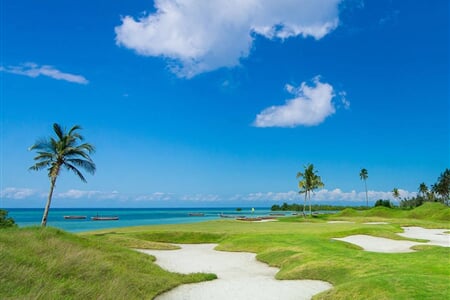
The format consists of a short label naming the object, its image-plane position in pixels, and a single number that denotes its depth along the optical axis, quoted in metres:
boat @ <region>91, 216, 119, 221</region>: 112.84
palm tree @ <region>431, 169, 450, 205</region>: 133.81
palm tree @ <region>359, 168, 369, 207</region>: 133.25
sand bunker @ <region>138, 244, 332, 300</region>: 13.95
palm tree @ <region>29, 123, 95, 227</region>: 32.41
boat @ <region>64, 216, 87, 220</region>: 126.75
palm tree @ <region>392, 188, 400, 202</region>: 152.62
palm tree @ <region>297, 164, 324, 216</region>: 82.19
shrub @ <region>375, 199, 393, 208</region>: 117.49
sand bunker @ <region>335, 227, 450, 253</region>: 27.40
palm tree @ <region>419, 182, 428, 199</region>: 151.62
